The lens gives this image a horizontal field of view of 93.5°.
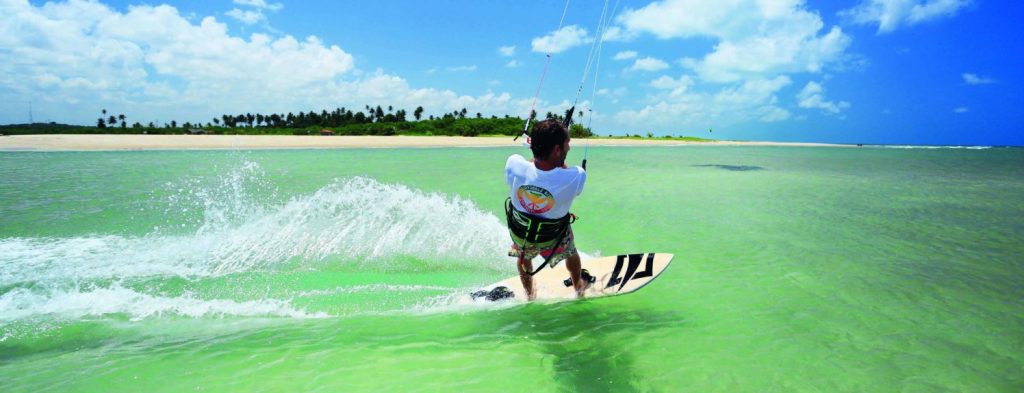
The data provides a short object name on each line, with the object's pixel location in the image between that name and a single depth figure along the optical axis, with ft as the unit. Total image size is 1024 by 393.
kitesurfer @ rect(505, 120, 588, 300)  15.99
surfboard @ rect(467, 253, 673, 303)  21.02
